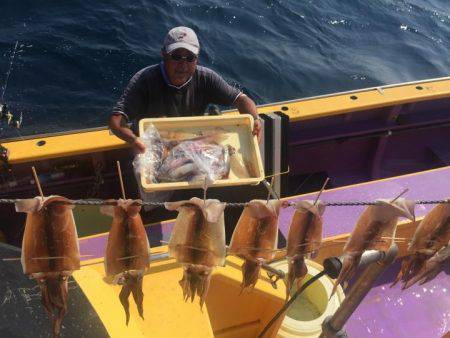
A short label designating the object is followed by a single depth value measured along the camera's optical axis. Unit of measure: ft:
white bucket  11.19
